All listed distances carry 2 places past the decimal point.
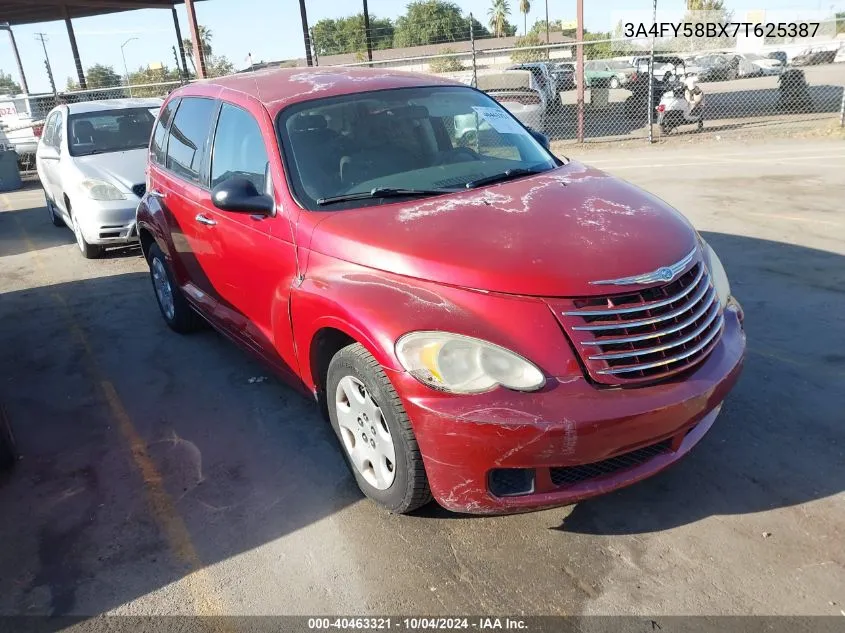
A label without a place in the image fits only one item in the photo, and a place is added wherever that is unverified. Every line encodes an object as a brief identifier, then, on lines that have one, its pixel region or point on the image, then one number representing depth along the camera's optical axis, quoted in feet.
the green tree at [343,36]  204.39
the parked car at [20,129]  59.06
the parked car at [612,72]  74.23
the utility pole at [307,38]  59.71
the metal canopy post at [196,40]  56.29
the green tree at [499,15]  305.53
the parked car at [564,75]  68.04
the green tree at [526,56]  126.76
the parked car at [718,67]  92.73
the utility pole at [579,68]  44.19
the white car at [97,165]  24.76
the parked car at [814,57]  99.21
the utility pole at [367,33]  69.84
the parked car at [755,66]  92.94
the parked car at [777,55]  86.97
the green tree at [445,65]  119.63
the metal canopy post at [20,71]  88.75
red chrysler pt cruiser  8.30
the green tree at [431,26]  213.66
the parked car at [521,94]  45.95
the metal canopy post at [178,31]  68.93
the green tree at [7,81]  172.84
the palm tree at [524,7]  318.45
